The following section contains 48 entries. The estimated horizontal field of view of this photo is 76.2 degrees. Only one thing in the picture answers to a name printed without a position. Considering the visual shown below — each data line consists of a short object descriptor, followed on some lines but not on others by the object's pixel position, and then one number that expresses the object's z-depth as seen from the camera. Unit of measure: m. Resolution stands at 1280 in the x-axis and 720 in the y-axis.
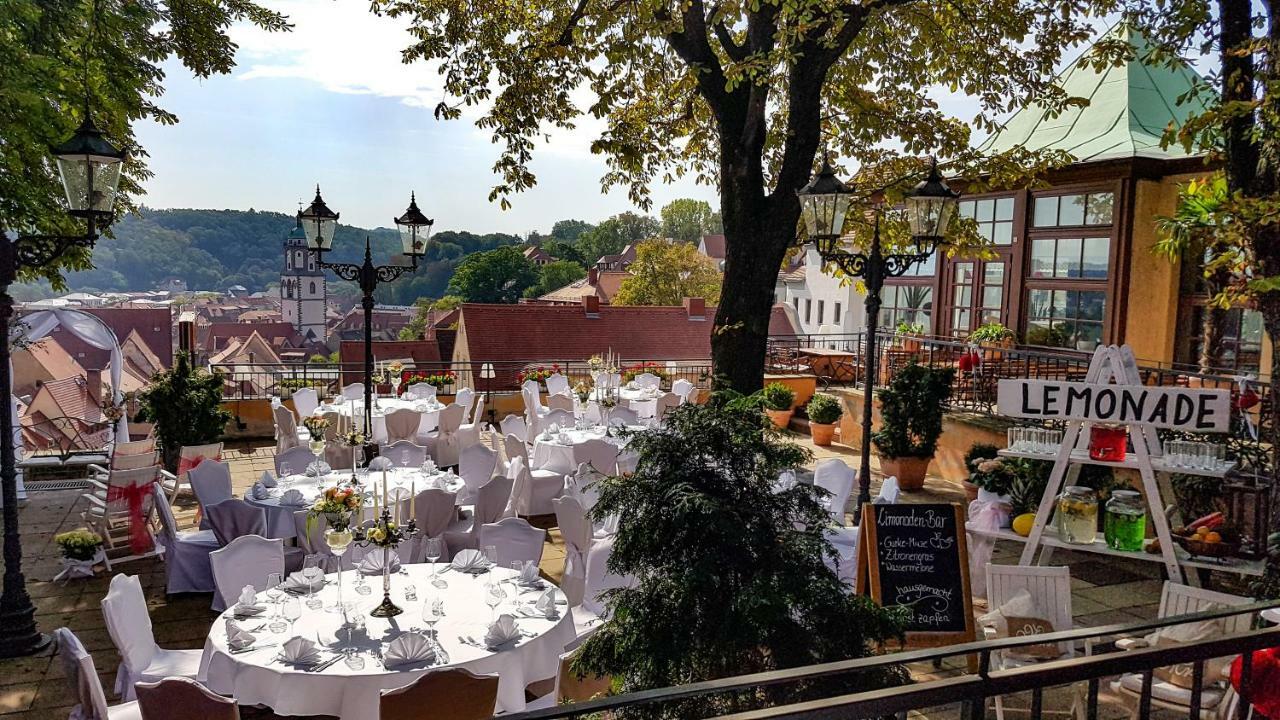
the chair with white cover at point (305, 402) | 11.98
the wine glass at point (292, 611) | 4.41
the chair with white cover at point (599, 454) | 9.26
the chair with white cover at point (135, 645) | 4.34
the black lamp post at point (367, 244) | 8.78
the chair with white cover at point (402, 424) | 11.27
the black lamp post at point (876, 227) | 6.32
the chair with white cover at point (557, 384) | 13.91
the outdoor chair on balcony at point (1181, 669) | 4.05
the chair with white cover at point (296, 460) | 8.47
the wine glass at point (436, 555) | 5.00
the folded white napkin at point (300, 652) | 3.96
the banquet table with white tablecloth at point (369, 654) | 3.88
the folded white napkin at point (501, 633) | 4.21
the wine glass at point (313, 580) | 4.66
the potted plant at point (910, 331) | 14.70
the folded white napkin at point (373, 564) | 5.16
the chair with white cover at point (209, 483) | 7.53
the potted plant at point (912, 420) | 10.01
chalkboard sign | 4.86
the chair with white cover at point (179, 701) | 3.42
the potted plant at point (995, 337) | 14.05
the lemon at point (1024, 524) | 6.14
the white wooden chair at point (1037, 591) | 4.62
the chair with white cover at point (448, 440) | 11.50
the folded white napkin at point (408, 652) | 3.93
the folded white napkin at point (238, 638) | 4.12
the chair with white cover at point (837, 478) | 7.67
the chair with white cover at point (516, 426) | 10.26
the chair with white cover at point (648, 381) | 14.20
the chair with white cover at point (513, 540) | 5.89
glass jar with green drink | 5.43
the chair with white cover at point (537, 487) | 9.15
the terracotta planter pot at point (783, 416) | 14.09
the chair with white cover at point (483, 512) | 7.14
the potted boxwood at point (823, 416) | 12.80
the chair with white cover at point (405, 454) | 8.99
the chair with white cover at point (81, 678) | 3.57
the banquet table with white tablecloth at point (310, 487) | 6.96
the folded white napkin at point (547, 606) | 4.58
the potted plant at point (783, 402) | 13.02
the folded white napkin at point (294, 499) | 7.07
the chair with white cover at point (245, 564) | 5.31
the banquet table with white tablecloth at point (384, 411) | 11.38
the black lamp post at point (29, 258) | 5.30
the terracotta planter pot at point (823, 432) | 12.92
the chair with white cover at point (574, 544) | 6.14
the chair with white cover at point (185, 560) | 6.71
